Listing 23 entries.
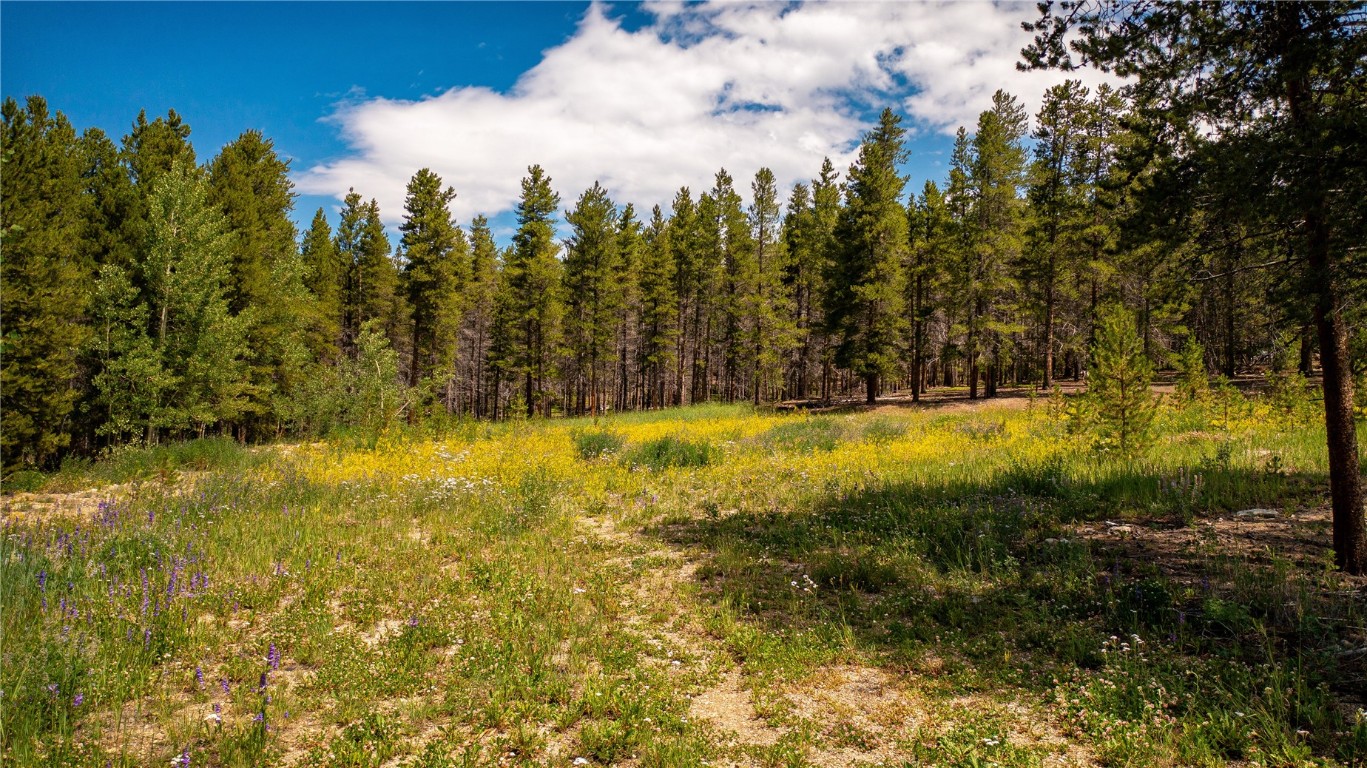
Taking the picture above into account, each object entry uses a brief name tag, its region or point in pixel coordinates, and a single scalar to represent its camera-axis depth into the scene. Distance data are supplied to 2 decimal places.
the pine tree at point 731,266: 37.22
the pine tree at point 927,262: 29.48
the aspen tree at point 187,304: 18.59
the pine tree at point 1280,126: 4.63
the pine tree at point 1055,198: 26.44
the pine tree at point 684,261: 38.88
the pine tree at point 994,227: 27.73
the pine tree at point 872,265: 28.27
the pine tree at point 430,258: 30.09
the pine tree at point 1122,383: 10.26
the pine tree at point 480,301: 46.84
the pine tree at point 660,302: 37.56
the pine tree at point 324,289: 32.64
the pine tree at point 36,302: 14.87
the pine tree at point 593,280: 33.38
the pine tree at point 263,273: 24.50
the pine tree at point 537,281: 33.25
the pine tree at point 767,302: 35.53
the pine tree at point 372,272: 37.50
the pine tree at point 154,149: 21.08
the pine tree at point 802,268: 37.75
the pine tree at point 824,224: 34.81
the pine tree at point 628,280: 37.97
